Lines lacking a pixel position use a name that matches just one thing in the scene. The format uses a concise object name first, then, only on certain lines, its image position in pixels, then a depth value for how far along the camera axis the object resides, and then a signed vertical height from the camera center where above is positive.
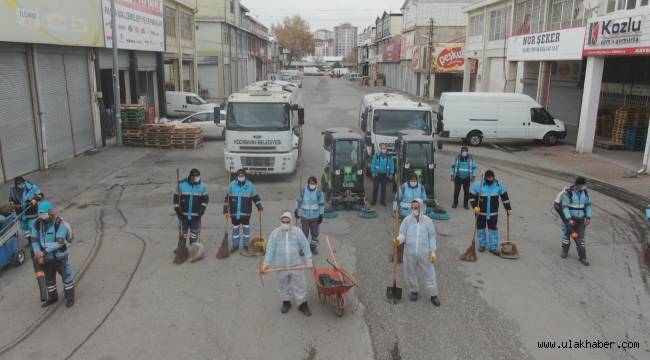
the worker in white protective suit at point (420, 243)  8.28 -2.44
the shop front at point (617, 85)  18.67 -0.06
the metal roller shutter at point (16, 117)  16.17 -1.35
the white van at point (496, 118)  23.97 -1.59
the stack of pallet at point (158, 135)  23.42 -2.53
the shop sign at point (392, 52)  68.69 +3.50
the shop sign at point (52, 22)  15.30 +1.60
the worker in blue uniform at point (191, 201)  10.31 -2.34
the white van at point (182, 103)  33.25 -1.66
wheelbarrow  7.77 -2.95
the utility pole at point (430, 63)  47.81 +1.48
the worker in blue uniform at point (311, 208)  10.20 -2.40
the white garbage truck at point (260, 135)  16.31 -1.70
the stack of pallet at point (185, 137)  23.33 -2.58
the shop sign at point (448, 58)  46.50 +1.85
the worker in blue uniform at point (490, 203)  10.55 -2.31
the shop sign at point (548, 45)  22.75 +1.68
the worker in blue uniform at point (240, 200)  10.55 -2.35
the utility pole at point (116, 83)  22.11 -0.37
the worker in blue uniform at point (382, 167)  13.75 -2.17
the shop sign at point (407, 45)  59.13 +3.77
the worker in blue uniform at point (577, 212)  10.09 -2.35
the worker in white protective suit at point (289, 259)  7.96 -2.60
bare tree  121.69 +9.41
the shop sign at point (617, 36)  18.00 +1.65
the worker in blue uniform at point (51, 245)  8.05 -2.49
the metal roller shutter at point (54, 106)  18.45 -1.14
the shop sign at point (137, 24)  22.74 +2.34
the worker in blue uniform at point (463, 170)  13.66 -2.21
